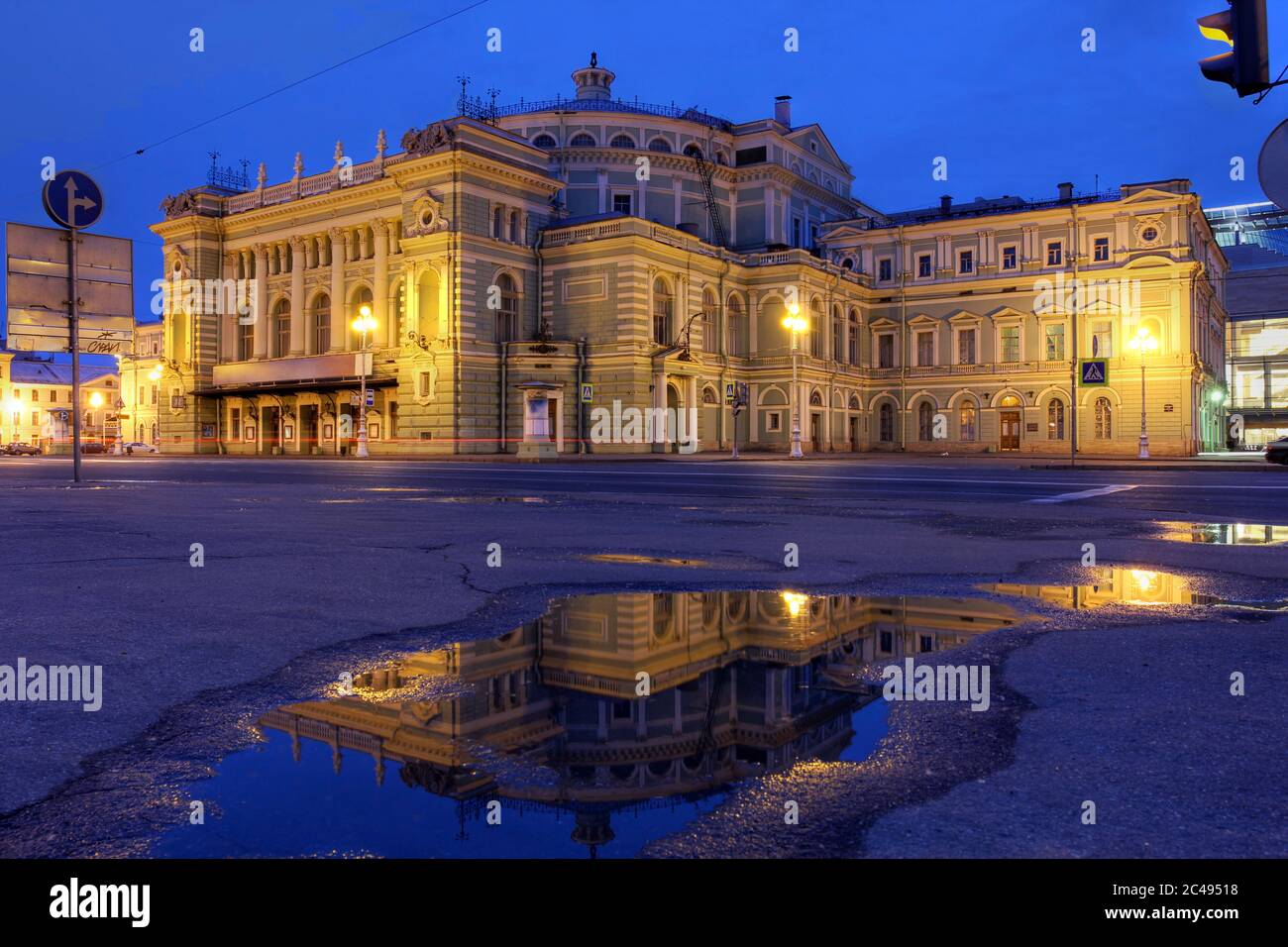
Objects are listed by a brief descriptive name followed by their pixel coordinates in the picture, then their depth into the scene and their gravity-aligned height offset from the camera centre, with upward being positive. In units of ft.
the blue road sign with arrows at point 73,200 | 49.52 +14.24
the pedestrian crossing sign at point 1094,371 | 103.60 +9.85
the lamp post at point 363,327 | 150.51 +22.62
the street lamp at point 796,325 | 143.25 +21.22
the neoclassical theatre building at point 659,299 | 152.46 +30.14
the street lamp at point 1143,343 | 156.56 +20.19
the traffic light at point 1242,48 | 21.17 +9.10
